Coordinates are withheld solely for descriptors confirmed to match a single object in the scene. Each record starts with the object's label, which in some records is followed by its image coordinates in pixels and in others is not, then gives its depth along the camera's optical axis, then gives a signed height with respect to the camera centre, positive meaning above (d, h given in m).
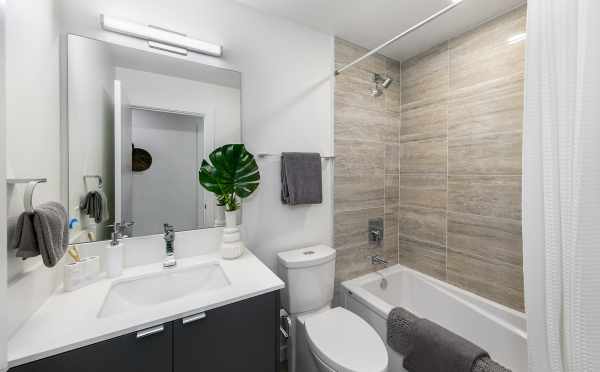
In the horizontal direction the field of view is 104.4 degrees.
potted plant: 1.35 +0.03
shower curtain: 0.75 -0.01
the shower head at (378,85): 1.96 +0.85
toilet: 1.13 -0.82
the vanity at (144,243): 0.79 -0.29
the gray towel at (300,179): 1.62 +0.05
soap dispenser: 1.12 -0.34
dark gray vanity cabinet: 0.73 -0.58
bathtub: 1.43 -0.92
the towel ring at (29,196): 0.77 -0.03
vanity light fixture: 1.15 +0.80
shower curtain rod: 1.02 +0.81
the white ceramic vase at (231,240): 1.33 -0.31
